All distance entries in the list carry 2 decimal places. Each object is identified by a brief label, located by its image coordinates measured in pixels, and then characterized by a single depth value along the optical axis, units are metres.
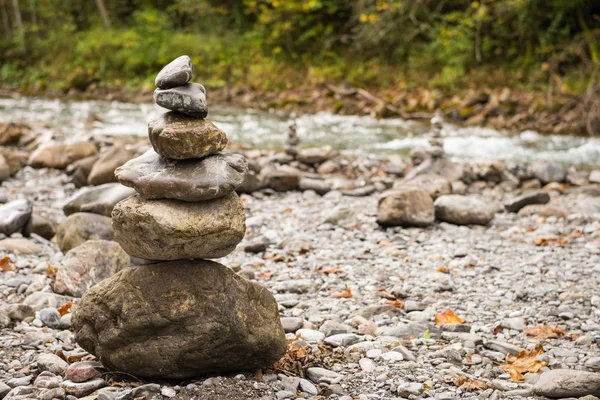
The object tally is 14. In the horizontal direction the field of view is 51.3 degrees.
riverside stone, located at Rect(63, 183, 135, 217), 6.82
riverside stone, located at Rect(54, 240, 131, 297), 4.96
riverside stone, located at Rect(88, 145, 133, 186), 8.69
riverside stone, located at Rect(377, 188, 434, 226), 7.16
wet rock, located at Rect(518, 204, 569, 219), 7.83
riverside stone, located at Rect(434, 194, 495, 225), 7.41
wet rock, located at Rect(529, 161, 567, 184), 10.11
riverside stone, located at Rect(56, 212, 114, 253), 5.96
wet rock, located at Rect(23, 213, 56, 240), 6.62
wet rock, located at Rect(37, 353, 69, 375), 3.61
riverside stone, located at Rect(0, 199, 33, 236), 6.42
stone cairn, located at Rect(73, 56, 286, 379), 3.48
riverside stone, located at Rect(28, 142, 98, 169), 10.48
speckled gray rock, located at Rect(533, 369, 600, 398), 3.39
